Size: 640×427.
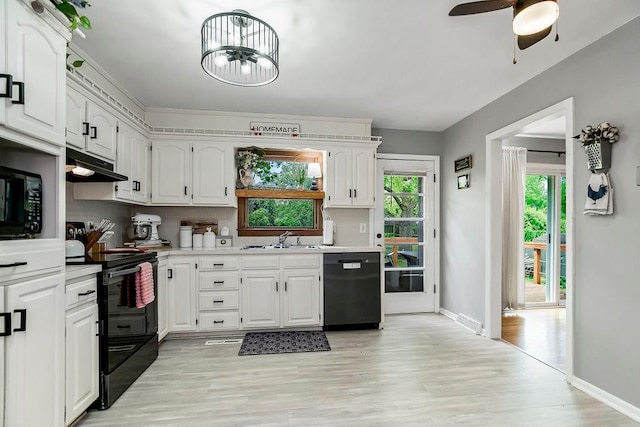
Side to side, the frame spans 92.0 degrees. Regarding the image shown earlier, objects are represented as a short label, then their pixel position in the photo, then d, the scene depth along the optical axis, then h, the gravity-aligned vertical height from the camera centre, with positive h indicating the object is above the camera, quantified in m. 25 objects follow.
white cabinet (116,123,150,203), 2.88 +0.53
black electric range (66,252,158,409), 2.08 -0.82
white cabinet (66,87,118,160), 2.20 +0.71
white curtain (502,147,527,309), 4.37 -0.07
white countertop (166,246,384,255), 3.32 -0.38
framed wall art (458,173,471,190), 3.81 +0.45
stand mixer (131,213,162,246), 3.35 -0.15
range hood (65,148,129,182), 1.99 +0.34
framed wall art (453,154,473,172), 3.77 +0.68
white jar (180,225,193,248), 3.65 -0.24
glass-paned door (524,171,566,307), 4.62 -0.25
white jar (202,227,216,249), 3.66 -0.28
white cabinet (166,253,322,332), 3.30 -0.82
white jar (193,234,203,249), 3.64 -0.29
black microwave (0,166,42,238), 1.38 +0.06
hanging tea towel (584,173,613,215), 2.14 +0.16
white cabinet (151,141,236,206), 3.53 +0.50
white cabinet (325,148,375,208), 3.86 +0.50
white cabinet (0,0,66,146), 1.28 +0.65
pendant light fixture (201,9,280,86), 1.79 +1.15
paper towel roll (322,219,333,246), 3.95 -0.21
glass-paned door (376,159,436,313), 4.29 -0.25
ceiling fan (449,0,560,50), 1.40 +0.96
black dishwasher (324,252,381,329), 3.53 -0.83
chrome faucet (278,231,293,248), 3.80 -0.28
